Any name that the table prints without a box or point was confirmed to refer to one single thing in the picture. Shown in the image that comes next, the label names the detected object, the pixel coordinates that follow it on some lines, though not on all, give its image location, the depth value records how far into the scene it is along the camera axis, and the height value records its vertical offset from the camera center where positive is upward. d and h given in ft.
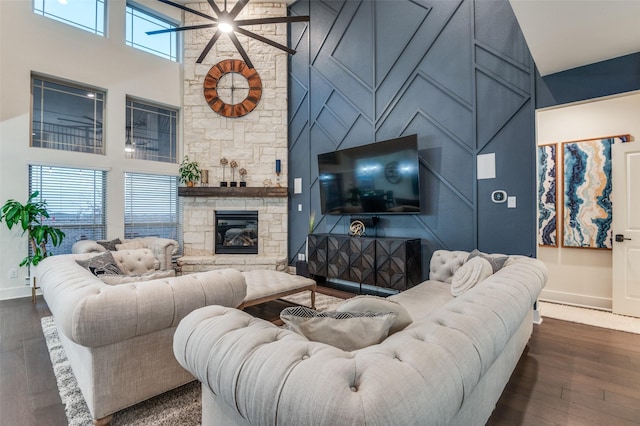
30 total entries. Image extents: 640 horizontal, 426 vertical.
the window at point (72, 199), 14.34 +0.77
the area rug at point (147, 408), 5.19 -3.55
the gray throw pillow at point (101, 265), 6.68 -1.18
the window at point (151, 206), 17.15 +0.47
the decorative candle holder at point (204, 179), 18.37 +2.12
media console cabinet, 12.01 -2.00
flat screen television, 12.54 +1.62
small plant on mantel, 17.98 +2.53
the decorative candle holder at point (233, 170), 18.39 +2.72
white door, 10.37 -0.48
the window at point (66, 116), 14.26 +4.88
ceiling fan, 10.43 +7.00
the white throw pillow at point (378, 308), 3.84 -1.23
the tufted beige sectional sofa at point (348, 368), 2.11 -1.28
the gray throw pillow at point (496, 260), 8.00 -1.28
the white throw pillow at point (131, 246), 14.21 -1.53
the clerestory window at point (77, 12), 14.48 +10.14
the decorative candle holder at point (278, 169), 18.45 +2.74
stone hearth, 18.33 -0.47
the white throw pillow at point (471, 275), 7.11 -1.48
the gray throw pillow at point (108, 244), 13.76 -1.41
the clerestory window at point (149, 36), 17.26 +10.73
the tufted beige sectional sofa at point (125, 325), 4.50 -1.74
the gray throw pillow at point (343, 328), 3.40 -1.30
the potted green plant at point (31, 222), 12.21 -0.34
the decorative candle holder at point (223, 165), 18.26 +3.02
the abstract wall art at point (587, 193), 11.38 +0.81
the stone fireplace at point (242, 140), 18.47 +4.58
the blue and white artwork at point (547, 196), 12.64 +0.75
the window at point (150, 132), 17.27 +4.89
